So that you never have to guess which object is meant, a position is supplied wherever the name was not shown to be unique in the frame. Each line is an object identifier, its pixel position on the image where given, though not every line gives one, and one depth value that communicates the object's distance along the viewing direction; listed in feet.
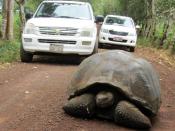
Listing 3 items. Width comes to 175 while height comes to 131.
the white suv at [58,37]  30.33
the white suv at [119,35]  49.55
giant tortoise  15.14
